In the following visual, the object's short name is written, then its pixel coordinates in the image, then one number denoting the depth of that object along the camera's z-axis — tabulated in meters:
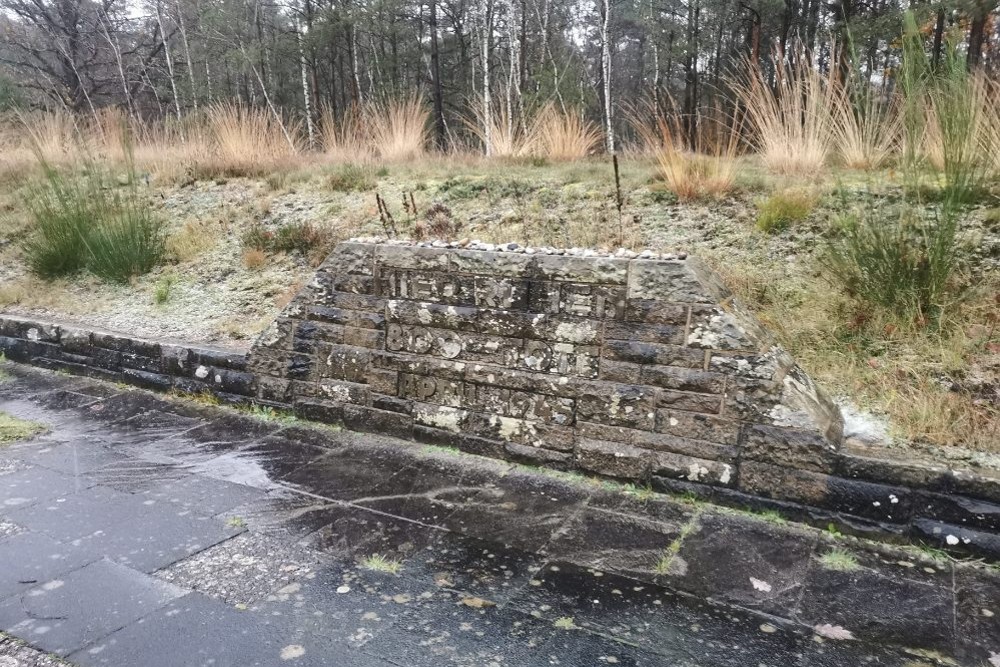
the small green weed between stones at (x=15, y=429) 3.64
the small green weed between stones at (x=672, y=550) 2.38
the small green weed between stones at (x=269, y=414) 3.89
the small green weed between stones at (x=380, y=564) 2.37
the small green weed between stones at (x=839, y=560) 2.38
